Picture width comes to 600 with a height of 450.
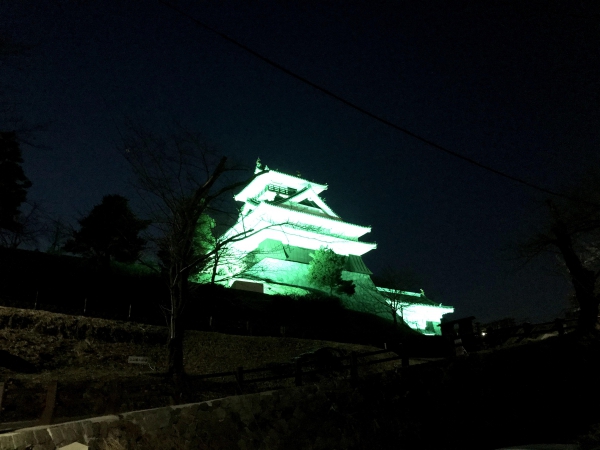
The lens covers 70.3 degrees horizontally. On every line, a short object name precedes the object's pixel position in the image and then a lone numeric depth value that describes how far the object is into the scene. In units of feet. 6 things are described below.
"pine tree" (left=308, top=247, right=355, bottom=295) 114.52
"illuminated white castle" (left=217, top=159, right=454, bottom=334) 113.80
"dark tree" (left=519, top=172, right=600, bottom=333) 49.88
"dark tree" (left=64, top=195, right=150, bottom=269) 88.02
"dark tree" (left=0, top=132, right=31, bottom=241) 72.28
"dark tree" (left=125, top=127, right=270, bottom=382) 41.43
